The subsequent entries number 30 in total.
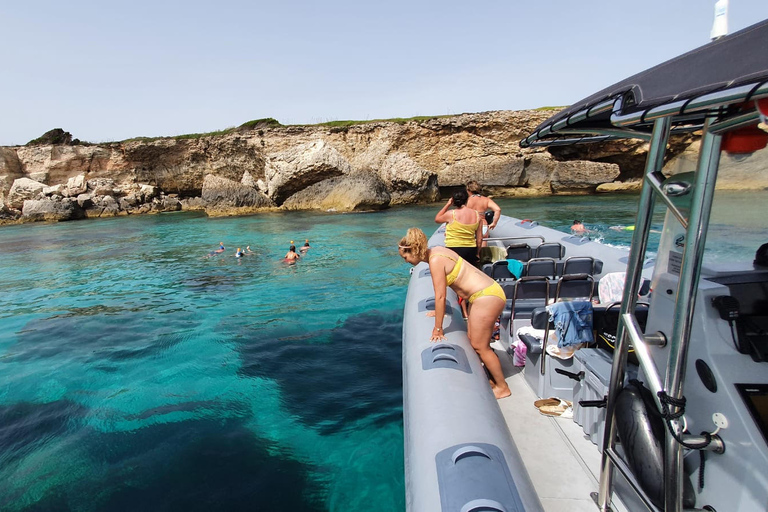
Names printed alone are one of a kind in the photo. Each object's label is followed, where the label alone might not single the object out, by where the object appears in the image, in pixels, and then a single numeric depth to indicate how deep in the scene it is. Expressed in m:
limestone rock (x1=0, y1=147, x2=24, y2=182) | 33.94
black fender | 1.88
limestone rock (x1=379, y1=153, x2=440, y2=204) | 28.89
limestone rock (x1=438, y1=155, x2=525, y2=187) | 31.12
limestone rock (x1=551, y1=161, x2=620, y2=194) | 30.44
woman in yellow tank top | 5.63
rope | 1.70
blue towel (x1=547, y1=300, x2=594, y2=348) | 3.16
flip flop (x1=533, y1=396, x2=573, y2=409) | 3.35
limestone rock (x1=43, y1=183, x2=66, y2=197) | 32.38
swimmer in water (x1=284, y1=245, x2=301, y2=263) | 12.97
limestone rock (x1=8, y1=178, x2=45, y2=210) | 32.19
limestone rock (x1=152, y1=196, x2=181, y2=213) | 35.09
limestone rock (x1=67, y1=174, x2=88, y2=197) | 33.16
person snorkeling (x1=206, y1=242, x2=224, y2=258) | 14.80
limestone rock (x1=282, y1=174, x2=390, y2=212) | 26.72
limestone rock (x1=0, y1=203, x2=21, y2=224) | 30.40
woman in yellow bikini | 3.52
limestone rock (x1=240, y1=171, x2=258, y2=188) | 33.69
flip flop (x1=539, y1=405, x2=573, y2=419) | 3.22
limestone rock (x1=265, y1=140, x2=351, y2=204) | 28.33
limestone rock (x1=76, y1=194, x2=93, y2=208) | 31.94
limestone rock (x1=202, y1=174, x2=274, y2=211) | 29.69
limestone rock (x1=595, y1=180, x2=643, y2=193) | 30.83
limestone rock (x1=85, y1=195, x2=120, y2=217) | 32.31
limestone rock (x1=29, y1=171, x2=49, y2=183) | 34.28
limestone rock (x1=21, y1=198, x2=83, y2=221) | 30.33
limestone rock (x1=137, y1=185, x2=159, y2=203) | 35.19
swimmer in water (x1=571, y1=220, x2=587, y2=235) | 13.90
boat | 1.66
